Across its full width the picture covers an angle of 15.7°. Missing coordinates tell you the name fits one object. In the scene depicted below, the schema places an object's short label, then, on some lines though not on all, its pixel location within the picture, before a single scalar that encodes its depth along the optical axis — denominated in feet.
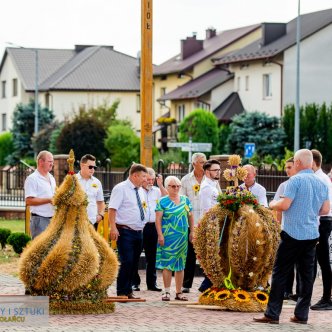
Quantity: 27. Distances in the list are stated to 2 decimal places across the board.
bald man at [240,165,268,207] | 54.60
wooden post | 66.23
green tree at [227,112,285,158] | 209.46
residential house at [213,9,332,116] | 220.23
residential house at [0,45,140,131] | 307.78
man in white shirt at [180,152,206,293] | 55.77
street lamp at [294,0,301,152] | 162.91
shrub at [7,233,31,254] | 73.46
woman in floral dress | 51.65
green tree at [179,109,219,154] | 223.51
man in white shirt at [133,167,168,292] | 56.24
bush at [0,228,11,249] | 78.12
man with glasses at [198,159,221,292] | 54.24
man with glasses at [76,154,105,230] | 54.85
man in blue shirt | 43.78
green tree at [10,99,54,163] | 276.62
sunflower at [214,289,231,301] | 48.38
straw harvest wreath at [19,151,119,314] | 45.60
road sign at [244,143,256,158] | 172.44
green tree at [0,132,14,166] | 288.51
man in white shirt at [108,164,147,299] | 51.34
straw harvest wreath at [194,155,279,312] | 48.44
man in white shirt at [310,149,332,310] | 49.46
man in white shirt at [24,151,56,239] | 52.21
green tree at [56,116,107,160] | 224.12
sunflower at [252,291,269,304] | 48.34
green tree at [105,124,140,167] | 225.56
